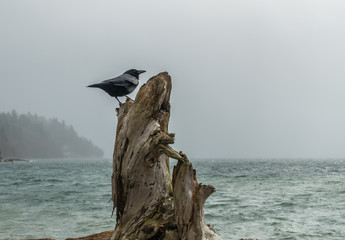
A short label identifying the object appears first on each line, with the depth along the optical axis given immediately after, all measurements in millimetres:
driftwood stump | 6773
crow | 7873
